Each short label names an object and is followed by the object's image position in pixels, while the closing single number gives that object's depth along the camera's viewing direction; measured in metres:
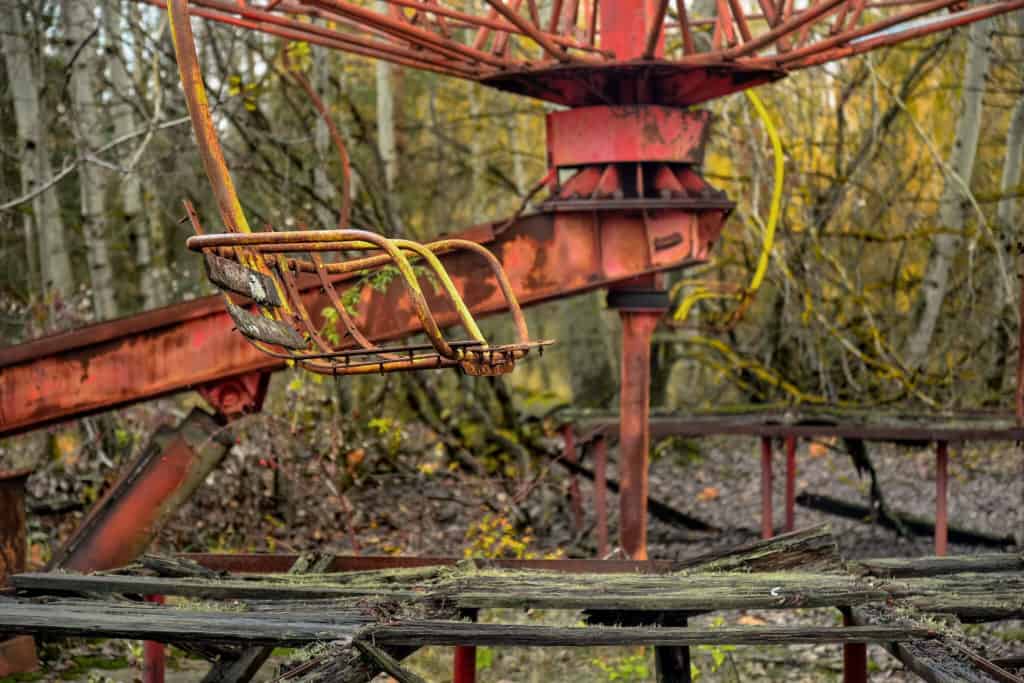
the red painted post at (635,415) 8.76
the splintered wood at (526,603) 4.93
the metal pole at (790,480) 11.02
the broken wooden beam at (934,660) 4.58
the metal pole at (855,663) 6.20
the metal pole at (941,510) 9.98
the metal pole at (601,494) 10.67
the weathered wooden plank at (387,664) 4.78
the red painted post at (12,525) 7.58
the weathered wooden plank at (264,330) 4.51
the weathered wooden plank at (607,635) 4.89
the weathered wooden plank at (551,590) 5.66
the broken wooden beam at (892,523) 11.54
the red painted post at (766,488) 10.86
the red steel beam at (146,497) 7.63
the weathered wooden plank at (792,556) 6.79
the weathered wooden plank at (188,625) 4.94
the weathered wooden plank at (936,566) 6.66
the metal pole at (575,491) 12.07
